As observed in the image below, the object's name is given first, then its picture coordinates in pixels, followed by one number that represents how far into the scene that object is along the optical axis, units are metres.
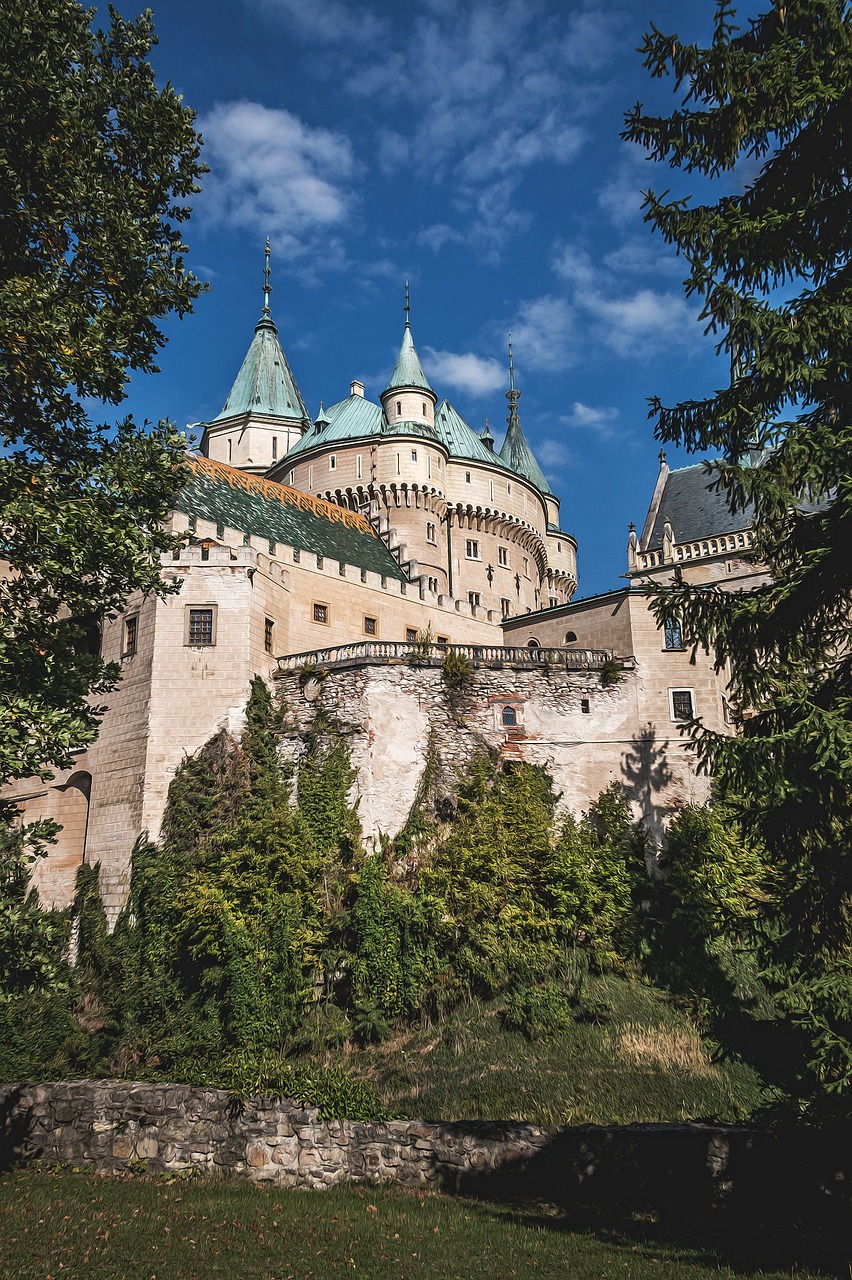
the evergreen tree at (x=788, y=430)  10.52
